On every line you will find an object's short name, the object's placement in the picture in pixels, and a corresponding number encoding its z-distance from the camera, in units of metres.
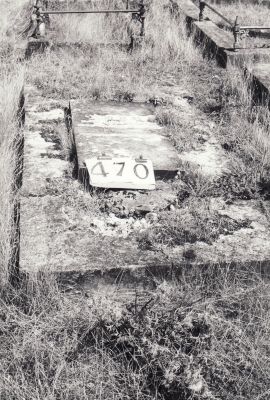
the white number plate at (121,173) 3.28
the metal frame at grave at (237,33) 5.96
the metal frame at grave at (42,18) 6.49
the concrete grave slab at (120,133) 3.67
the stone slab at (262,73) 5.04
